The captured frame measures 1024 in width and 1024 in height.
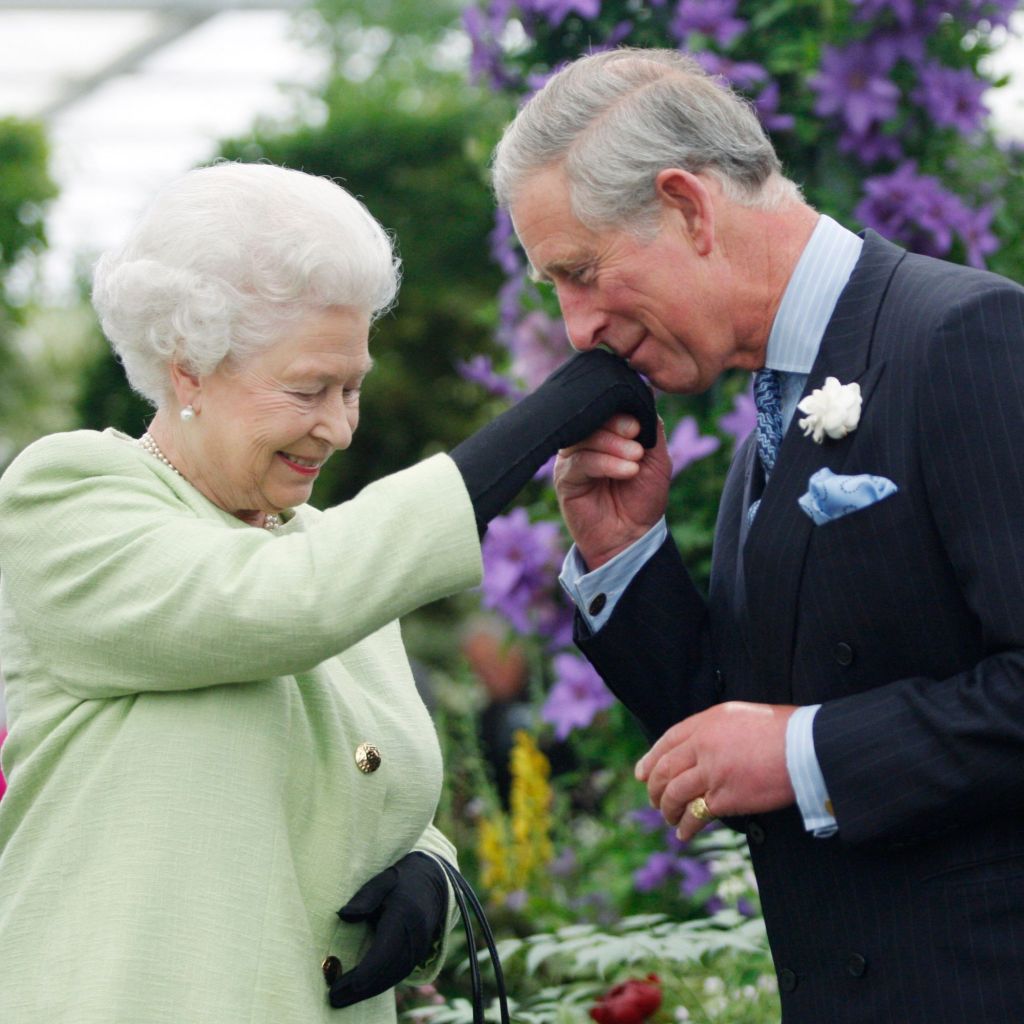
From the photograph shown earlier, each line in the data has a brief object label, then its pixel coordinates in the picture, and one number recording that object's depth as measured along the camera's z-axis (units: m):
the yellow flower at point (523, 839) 8.87
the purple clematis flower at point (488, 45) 8.23
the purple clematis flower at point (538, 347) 8.38
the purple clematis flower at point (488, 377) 8.33
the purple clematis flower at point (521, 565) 8.14
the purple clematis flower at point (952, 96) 7.62
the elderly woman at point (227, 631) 3.59
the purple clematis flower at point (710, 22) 7.58
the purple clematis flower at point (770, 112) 7.50
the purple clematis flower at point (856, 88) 7.46
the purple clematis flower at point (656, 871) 7.77
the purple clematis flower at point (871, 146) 7.64
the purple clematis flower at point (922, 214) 7.55
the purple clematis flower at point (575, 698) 7.95
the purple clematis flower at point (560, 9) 7.60
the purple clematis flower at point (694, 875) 7.43
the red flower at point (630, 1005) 5.31
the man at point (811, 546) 3.62
